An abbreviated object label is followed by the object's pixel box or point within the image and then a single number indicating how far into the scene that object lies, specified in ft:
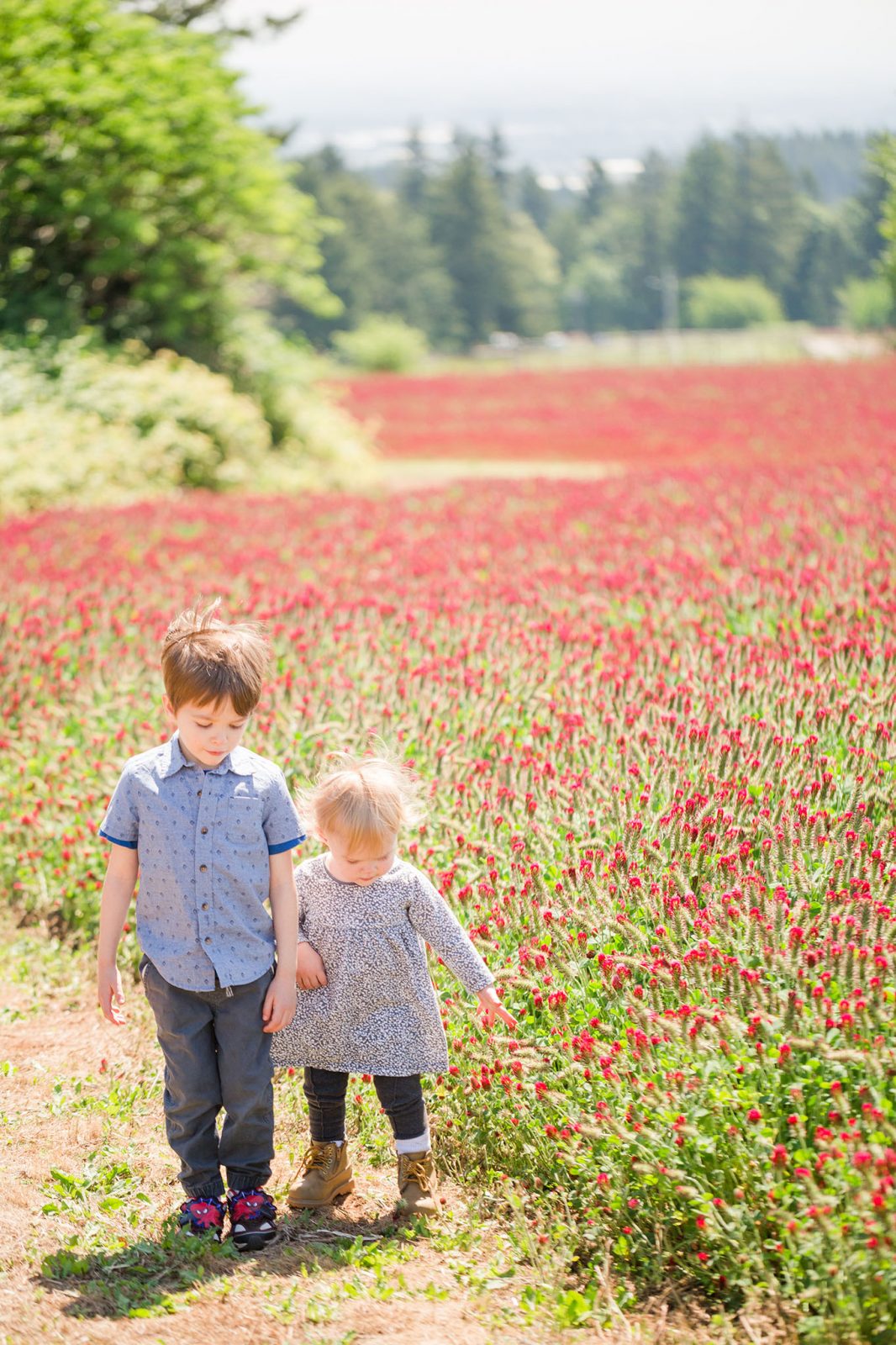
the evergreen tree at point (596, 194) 360.17
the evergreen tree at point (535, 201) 394.32
